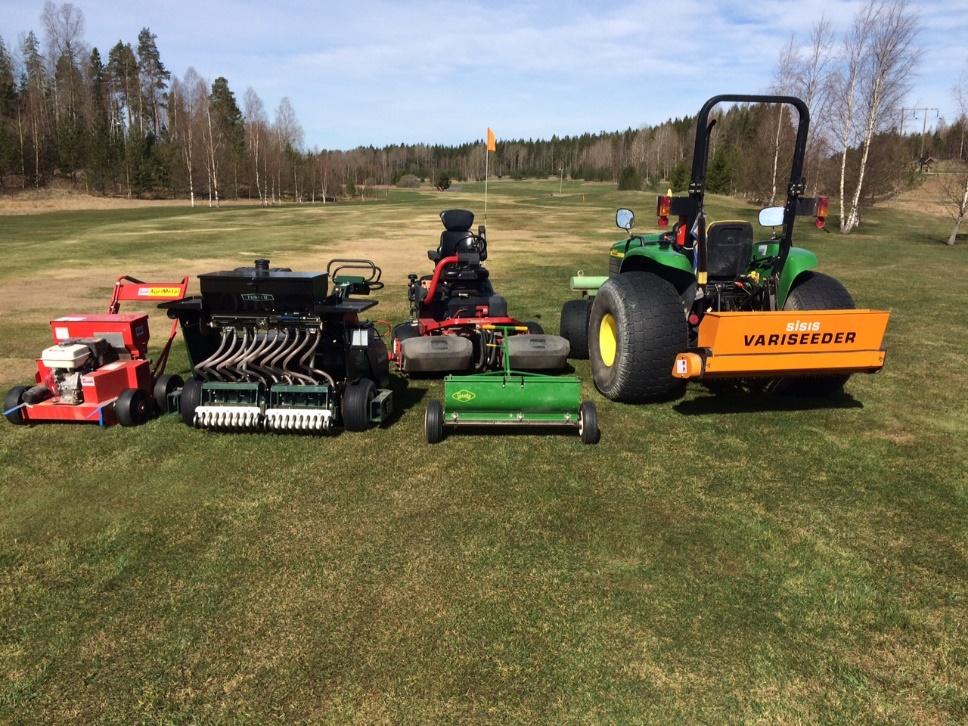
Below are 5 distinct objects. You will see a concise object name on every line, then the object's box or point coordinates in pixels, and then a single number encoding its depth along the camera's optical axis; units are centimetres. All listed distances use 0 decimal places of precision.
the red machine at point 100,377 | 608
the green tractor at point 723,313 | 565
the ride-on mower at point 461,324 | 707
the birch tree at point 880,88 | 2977
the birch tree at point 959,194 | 2828
